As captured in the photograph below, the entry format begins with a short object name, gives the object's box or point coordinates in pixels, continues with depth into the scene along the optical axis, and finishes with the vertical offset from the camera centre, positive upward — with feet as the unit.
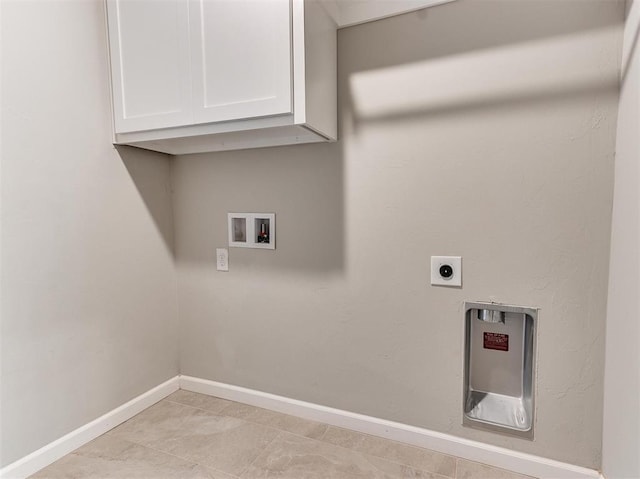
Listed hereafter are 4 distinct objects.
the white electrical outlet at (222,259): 6.21 -0.73
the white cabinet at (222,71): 4.10 +1.91
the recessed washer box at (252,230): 5.78 -0.21
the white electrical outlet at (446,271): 4.66 -0.74
